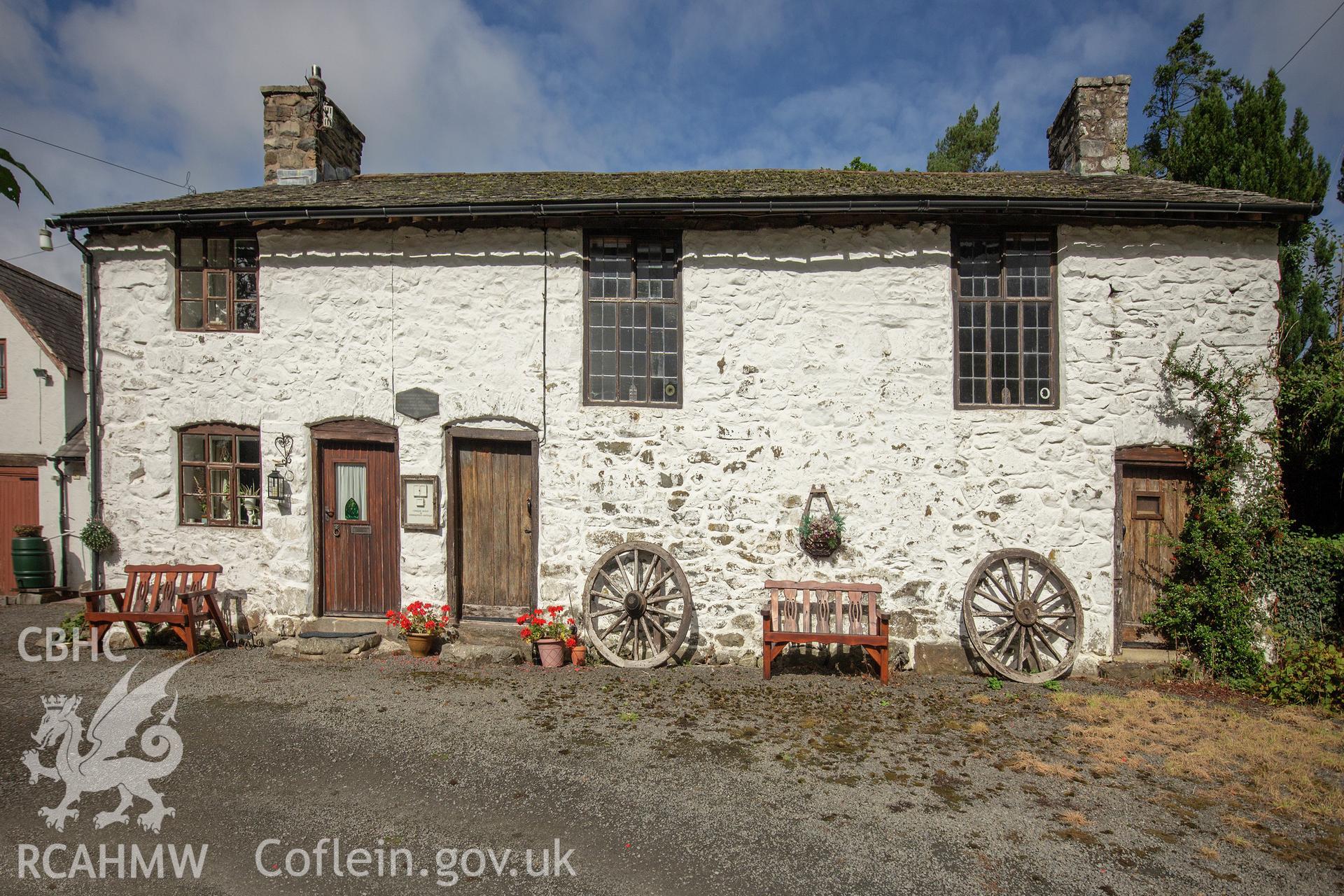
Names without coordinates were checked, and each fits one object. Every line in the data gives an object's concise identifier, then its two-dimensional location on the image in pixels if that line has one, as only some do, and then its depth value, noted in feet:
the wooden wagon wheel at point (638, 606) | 23.02
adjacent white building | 38.55
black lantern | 24.85
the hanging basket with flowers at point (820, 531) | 22.82
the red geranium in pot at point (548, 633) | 23.04
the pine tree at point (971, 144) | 69.00
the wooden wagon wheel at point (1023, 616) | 21.91
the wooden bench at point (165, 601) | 23.29
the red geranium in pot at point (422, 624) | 23.76
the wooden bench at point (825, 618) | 21.16
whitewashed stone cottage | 22.98
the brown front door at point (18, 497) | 39.19
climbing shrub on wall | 21.53
